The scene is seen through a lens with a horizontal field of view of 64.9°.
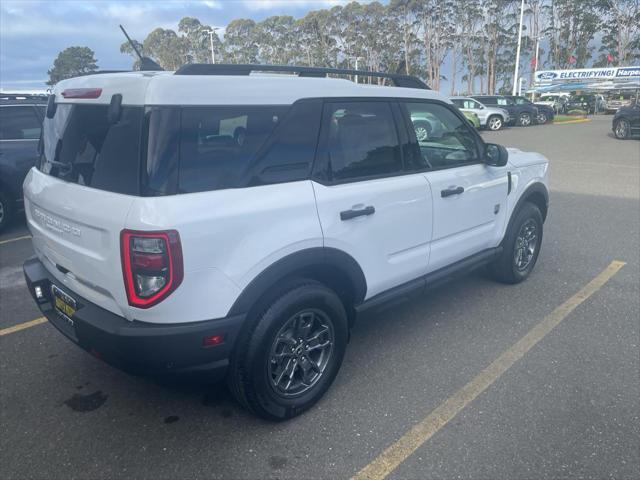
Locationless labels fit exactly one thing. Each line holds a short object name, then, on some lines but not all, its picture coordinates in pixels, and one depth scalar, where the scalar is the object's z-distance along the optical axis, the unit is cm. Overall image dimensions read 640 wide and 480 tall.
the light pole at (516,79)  3781
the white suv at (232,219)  228
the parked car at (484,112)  2519
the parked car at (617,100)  3912
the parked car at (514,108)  2739
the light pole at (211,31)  5909
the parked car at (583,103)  4069
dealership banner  3669
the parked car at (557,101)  4072
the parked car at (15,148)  684
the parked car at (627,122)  1809
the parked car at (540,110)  2791
